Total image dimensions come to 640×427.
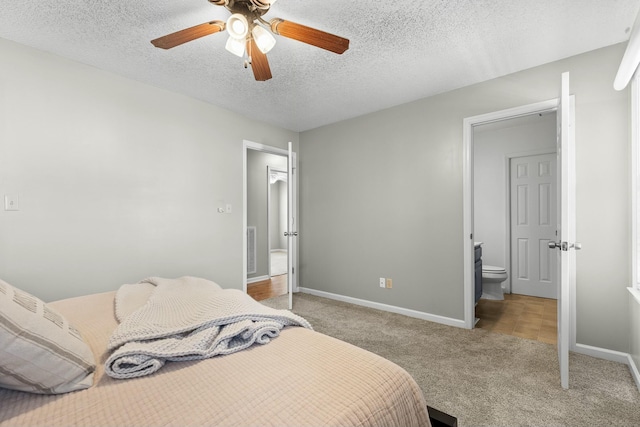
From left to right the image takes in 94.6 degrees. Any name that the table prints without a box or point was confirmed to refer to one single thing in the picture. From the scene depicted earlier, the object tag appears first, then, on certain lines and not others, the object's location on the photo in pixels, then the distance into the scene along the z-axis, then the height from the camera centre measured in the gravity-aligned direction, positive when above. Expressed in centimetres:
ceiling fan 160 +100
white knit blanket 96 -46
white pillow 80 -42
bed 75 -53
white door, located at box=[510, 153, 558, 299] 406 -22
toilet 387 -97
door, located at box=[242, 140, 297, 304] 366 +13
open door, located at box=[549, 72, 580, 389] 188 -17
